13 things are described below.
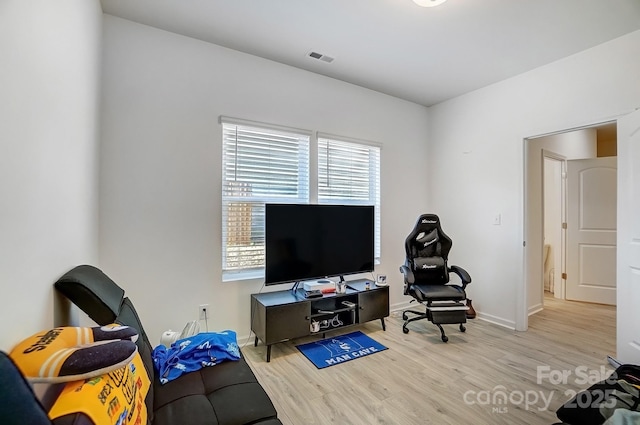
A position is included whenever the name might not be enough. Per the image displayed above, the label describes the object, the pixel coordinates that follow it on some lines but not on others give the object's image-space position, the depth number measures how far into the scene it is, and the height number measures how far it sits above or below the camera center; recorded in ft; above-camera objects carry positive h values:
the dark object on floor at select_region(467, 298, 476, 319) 11.52 -3.99
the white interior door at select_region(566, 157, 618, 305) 13.74 -0.71
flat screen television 9.10 -0.93
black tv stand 8.44 -3.18
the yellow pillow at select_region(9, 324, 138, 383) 2.66 -1.47
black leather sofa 4.14 -2.96
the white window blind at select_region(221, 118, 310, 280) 9.23 +1.03
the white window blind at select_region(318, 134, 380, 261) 11.12 +1.69
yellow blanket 2.53 -1.85
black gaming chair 9.89 -2.36
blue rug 8.48 -4.31
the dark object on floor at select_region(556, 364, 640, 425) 4.46 -3.08
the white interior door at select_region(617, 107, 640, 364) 7.94 -0.68
